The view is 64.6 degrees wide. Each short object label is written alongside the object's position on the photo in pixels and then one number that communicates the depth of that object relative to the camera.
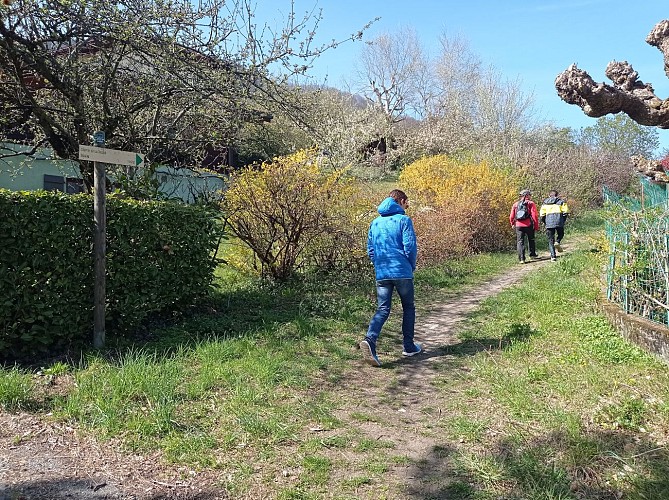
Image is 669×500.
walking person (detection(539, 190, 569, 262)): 11.88
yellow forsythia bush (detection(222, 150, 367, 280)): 8.06
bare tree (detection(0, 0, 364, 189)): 6.65
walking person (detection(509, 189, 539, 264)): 11.79
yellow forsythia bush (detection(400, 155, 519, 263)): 12.09
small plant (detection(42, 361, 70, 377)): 4.96
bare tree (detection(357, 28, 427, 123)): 34.00
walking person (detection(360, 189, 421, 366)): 5.52
